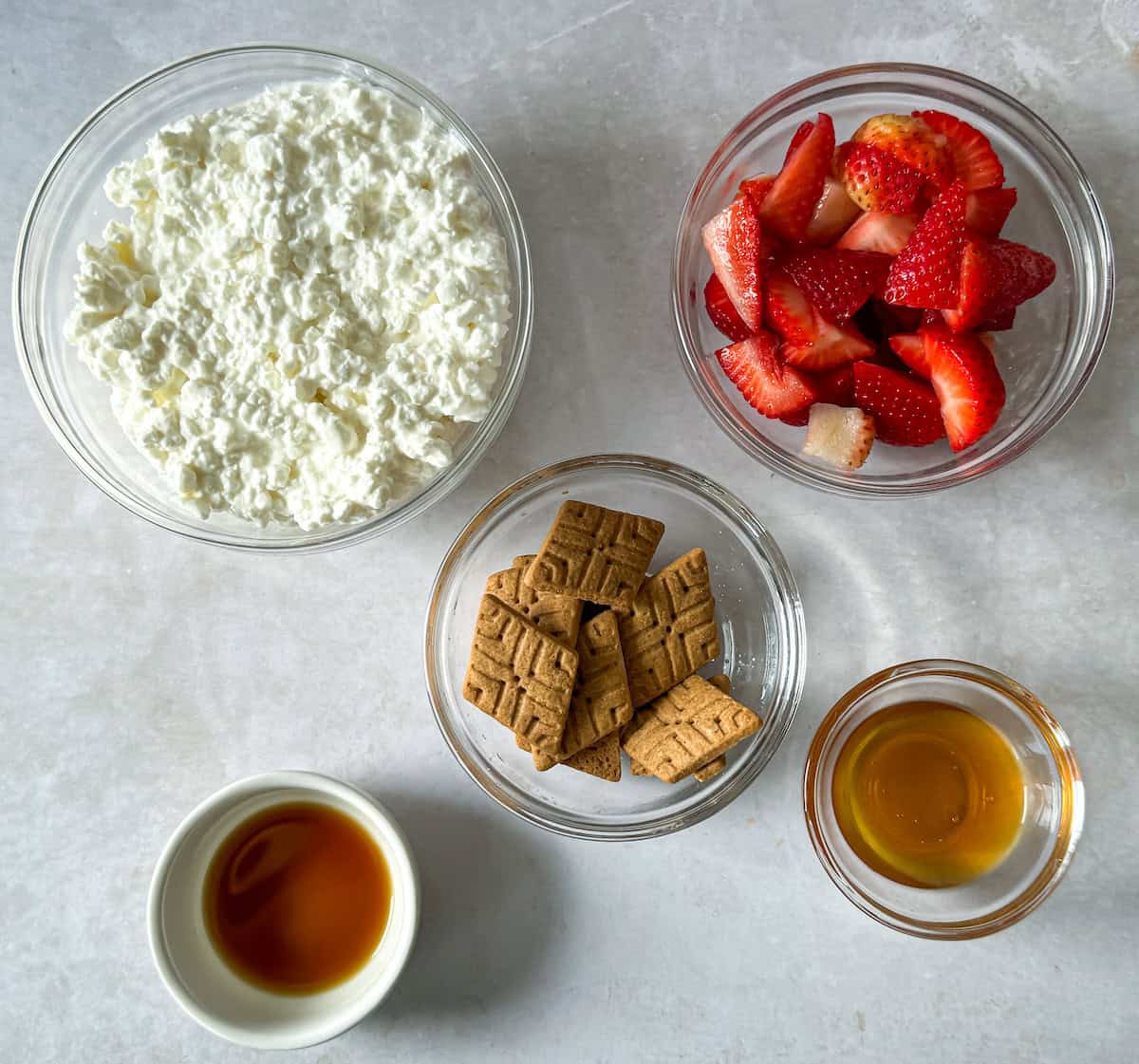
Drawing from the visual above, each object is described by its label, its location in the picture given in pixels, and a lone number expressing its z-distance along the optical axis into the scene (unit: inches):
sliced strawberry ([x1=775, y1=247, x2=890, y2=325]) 15.5
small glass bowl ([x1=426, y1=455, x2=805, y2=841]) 16.5
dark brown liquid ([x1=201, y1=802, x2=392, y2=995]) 16.7
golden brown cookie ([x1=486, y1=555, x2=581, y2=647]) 16.1
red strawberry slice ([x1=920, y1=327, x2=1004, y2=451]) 15.4
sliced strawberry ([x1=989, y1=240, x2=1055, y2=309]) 15.3
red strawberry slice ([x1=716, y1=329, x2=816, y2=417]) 15.7
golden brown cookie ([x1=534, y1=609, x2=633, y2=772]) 16.0
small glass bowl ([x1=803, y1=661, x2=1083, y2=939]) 16.0
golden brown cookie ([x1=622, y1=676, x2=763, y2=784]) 15.7
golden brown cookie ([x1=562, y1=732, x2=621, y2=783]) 16.3
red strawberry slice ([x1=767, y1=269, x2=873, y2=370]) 15.6
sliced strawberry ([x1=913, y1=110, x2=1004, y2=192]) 15.6
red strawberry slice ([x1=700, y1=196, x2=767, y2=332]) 15.4
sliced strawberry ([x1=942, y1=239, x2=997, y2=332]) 15.1
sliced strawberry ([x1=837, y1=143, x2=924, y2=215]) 15.3
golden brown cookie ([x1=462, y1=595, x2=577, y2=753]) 15.8
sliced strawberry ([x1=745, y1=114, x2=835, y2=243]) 15.6
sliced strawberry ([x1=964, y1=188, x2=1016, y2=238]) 15.6
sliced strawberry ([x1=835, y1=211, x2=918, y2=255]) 15.4
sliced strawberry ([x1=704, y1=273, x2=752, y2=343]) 16.0
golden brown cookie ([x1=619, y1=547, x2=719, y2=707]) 16.3
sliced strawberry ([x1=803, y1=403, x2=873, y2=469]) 15.8
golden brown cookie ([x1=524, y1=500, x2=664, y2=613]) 16.0
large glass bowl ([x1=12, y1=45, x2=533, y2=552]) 16.1
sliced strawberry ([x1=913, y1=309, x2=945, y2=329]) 15.6
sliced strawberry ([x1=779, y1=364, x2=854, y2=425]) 15.8
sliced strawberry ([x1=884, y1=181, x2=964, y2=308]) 15.1
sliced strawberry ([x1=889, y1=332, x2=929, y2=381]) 15.7
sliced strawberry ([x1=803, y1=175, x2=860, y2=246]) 15.7
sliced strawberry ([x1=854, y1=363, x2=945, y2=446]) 15.6
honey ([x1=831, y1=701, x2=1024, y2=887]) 16.5
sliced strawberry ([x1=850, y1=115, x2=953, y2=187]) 15.5
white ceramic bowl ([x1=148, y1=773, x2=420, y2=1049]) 16.0
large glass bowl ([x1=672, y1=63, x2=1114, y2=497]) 16.0
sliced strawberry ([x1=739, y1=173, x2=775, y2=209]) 15.8
